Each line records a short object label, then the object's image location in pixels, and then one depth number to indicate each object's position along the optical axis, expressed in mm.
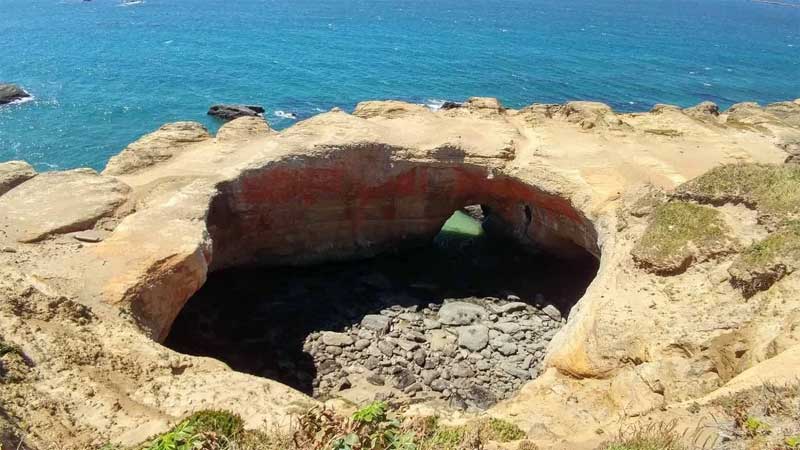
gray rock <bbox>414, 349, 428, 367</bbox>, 22734
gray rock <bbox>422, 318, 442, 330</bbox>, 24828
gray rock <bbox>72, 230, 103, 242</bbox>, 18641
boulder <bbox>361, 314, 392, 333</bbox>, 24448
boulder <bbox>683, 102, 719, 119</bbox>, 31297
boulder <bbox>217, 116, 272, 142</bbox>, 27297
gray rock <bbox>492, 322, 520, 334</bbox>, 24744
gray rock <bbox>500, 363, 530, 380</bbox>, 22355
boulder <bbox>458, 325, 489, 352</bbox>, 23766
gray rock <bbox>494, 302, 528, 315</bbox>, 26031
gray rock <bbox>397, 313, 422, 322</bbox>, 25203
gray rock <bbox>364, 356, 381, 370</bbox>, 22438
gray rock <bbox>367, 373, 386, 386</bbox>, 21688
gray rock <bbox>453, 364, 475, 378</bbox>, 22297
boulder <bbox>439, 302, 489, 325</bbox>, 25223
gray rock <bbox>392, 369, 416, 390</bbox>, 21672
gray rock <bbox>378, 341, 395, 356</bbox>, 23172
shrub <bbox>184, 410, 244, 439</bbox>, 10922
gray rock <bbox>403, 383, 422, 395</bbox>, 21391
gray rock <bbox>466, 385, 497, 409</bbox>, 21000
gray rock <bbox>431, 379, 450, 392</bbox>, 21638
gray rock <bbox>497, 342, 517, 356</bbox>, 23484
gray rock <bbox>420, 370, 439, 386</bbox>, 21922
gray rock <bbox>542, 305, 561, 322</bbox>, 25789
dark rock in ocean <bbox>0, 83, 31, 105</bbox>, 52881
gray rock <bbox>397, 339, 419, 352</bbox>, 23438
